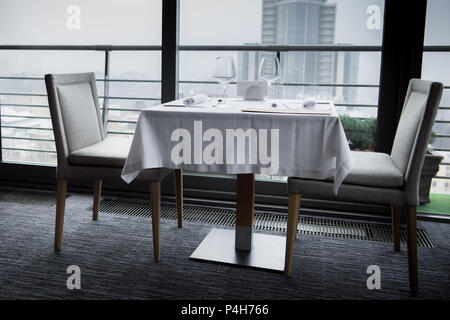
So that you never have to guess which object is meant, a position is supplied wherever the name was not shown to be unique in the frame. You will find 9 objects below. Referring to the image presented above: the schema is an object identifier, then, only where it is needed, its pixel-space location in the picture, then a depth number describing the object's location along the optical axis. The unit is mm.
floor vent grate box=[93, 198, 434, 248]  2656
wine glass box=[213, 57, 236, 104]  2291
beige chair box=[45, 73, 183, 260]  2193
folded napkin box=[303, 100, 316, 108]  2107
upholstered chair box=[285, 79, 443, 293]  1883
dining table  1867
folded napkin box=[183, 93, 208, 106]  2146
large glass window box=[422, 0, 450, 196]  2783
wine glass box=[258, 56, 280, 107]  2334
